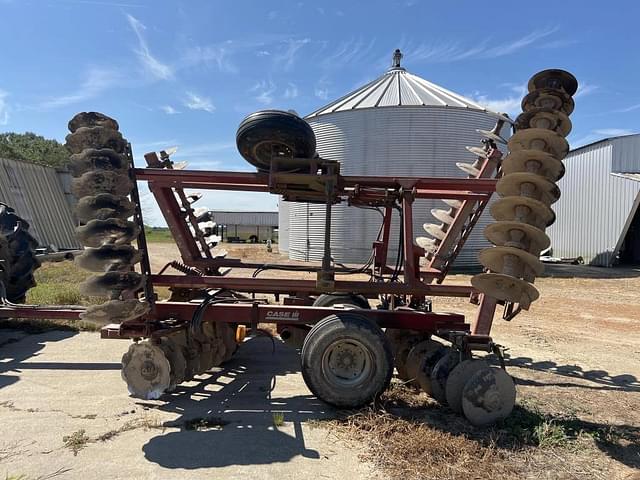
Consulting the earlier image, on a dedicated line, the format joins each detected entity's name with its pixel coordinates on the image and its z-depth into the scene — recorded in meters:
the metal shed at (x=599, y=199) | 22.92
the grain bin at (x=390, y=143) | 20.83
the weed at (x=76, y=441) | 3.63
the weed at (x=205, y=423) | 4.07
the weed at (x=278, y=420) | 4.15
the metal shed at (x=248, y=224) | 53.56
